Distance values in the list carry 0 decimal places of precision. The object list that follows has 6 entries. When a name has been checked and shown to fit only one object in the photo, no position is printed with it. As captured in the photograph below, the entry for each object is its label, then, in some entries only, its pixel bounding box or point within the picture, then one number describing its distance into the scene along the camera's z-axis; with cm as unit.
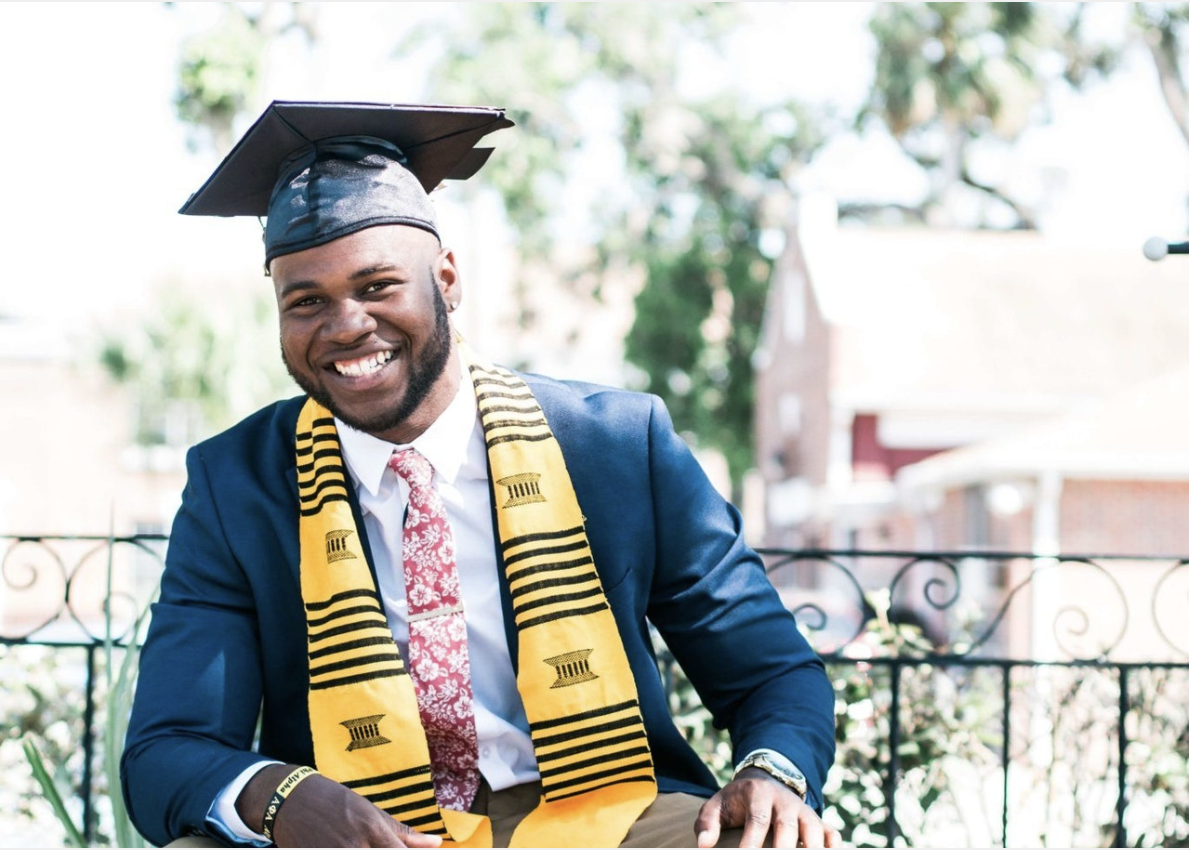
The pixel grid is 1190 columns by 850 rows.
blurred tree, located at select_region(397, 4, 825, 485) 2183
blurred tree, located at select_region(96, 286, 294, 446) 2297
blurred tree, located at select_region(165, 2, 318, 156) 948
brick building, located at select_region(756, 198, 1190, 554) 1733
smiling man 212
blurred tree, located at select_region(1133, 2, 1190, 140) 1877
